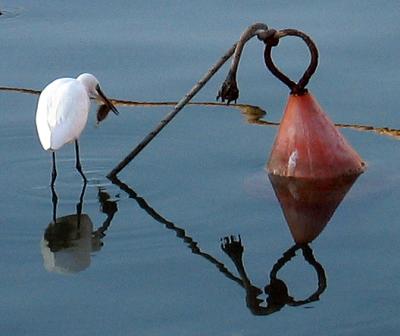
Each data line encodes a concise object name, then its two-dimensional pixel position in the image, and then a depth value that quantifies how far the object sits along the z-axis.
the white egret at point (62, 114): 12.91
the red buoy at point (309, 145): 12.95
